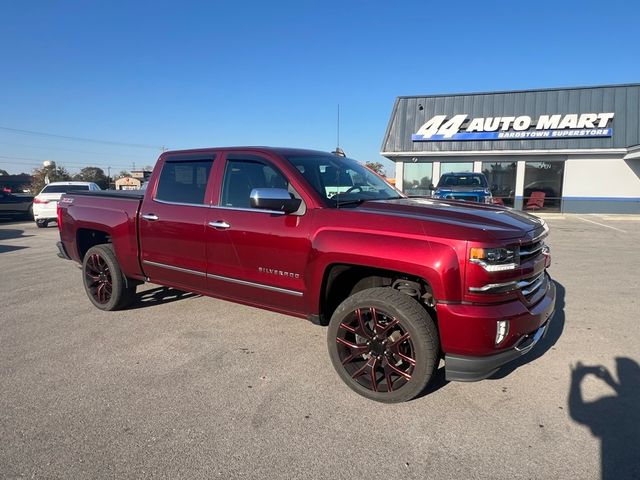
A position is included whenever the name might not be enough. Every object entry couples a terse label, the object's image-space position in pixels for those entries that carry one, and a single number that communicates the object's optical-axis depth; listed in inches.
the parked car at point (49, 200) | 608.4
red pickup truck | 114.1
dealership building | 819.4
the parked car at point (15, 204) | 731.4
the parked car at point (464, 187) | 509.4
